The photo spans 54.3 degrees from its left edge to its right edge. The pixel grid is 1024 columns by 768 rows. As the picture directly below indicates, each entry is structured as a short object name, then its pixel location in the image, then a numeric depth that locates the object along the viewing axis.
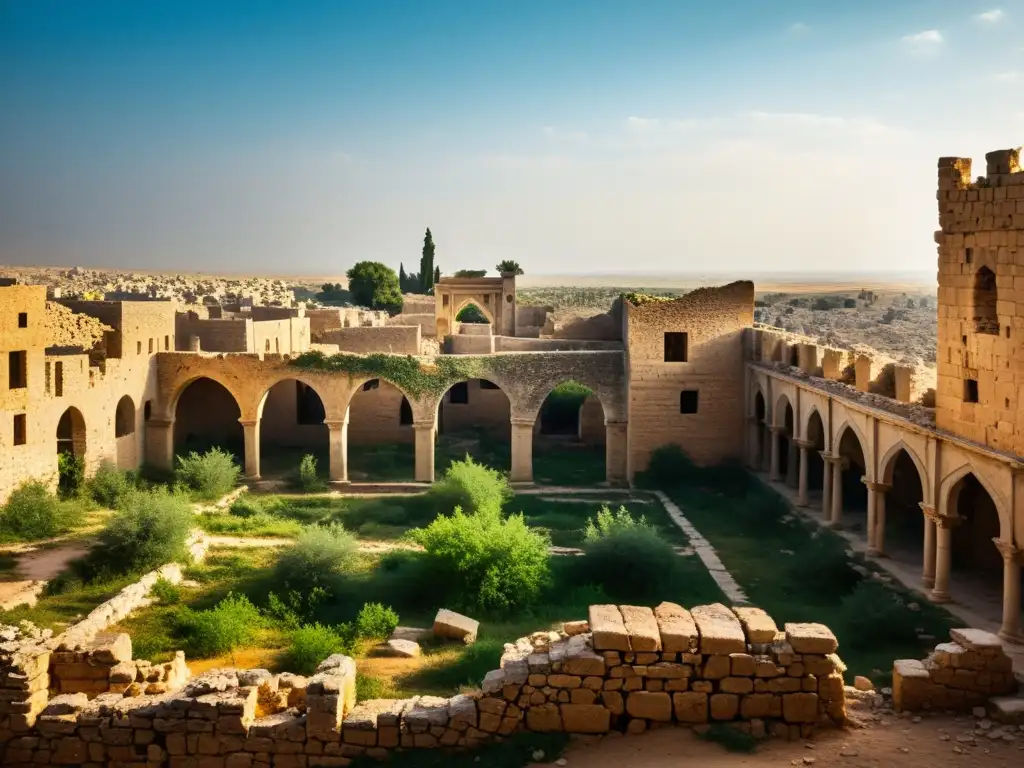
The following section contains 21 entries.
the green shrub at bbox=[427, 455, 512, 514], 24.83
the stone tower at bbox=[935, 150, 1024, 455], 15.92
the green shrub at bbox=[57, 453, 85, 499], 25.53
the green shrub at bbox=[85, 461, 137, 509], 25.83
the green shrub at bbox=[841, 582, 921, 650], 15.89
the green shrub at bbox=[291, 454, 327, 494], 29.30
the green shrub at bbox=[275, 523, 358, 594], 19.11
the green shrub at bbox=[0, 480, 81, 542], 22.34
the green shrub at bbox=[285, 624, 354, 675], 15.27
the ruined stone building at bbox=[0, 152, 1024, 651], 16.92
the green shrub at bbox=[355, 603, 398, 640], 16.86
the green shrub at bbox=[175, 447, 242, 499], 27.36
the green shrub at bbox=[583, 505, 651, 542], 20.19
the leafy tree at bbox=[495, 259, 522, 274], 52.22
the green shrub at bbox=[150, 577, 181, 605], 18.91
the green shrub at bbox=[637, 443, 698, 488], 29.77
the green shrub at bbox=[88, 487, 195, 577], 20.17
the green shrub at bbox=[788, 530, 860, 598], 19.28
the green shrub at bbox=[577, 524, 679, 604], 19.22
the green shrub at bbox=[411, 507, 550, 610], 18.23
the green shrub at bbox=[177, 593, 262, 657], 16.20
